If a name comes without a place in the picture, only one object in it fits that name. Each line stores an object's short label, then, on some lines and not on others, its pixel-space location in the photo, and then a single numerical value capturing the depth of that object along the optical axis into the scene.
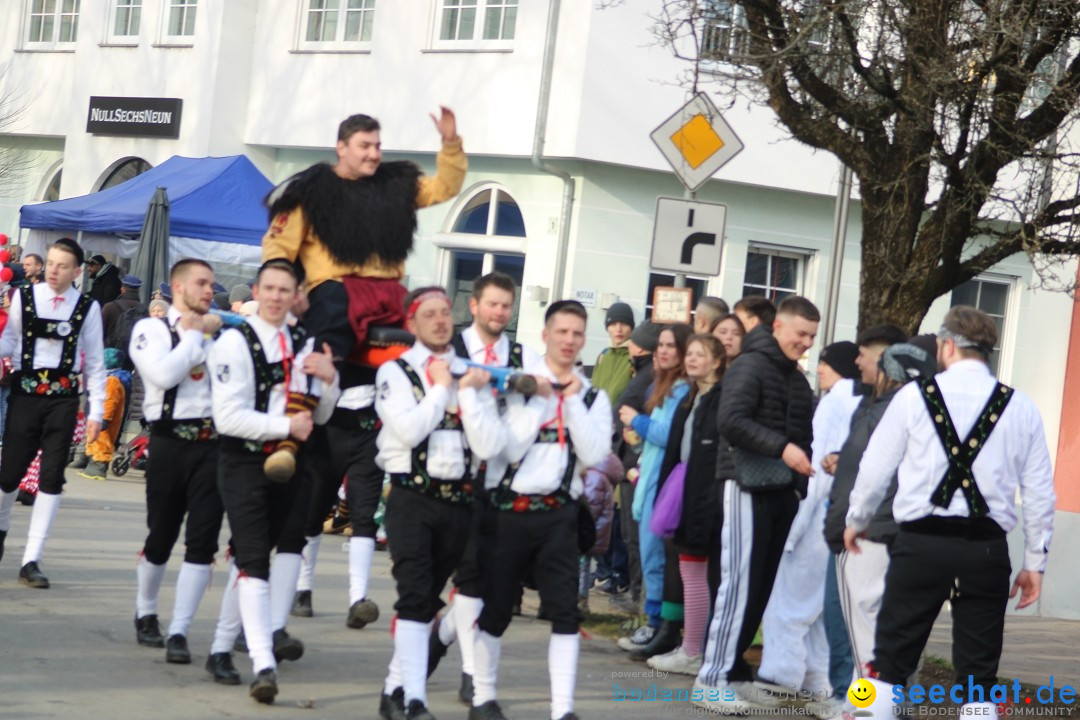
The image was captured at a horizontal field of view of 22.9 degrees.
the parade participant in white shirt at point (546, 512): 11.29
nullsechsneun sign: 41.84
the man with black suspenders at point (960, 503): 11.01
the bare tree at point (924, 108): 15.08
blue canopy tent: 32.10
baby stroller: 27.96
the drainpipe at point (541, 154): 33.94
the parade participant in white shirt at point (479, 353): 11.78
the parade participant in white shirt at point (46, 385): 15.87
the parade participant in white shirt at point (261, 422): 11.79
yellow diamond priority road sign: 19.51
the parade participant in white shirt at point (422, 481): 11.09
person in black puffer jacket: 13.54
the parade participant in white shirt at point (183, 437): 12.95
